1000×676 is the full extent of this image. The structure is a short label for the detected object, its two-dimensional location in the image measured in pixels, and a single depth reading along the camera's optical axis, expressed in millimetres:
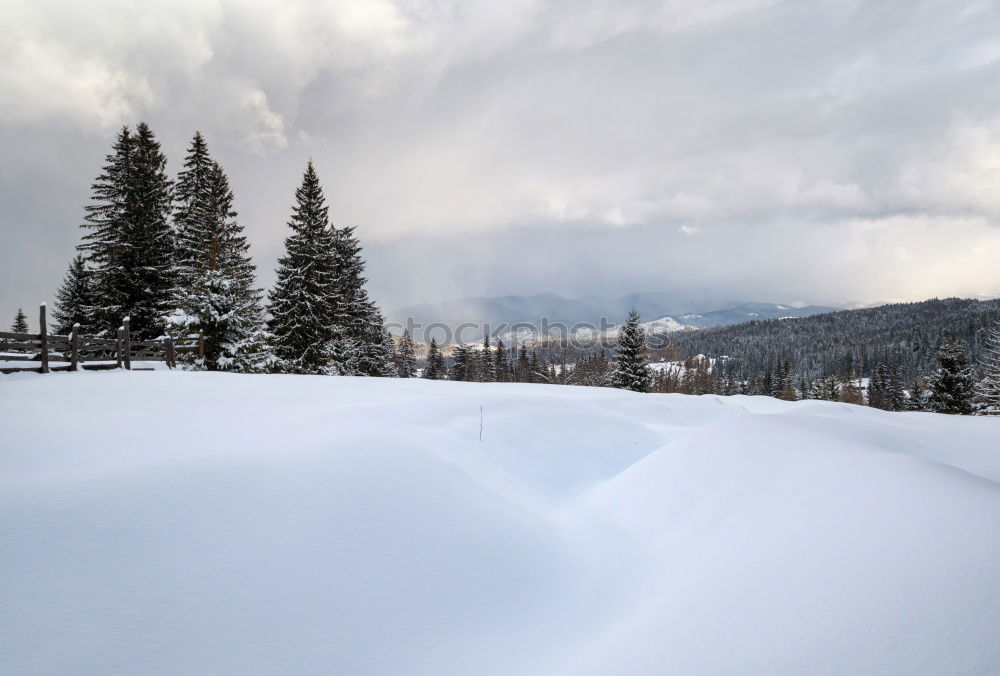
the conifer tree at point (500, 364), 63031
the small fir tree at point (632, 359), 32656
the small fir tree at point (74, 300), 27500
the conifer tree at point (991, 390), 28281
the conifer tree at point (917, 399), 38606
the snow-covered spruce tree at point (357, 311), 30953
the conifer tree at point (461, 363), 55031
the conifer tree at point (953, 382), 28516
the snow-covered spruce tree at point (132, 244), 23281
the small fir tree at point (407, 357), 48156
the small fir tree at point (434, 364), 51125
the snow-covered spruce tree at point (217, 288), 20375
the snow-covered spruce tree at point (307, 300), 24156
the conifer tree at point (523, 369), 70500
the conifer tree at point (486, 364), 60156
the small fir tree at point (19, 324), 48425
